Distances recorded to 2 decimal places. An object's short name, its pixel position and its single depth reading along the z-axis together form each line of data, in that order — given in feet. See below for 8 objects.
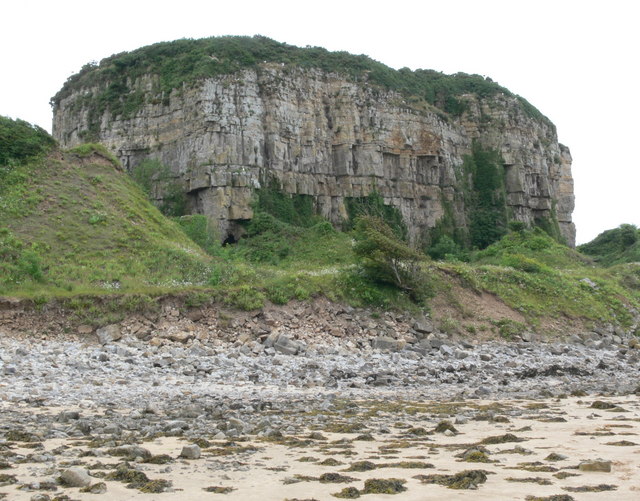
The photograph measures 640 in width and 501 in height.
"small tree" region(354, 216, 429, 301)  98.84
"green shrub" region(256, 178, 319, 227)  168.76
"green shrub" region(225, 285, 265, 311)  84.69
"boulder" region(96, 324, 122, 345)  70.54
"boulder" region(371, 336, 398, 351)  83.66
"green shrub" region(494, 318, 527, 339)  99.86
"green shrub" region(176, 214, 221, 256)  136.67
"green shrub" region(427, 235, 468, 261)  197.06
